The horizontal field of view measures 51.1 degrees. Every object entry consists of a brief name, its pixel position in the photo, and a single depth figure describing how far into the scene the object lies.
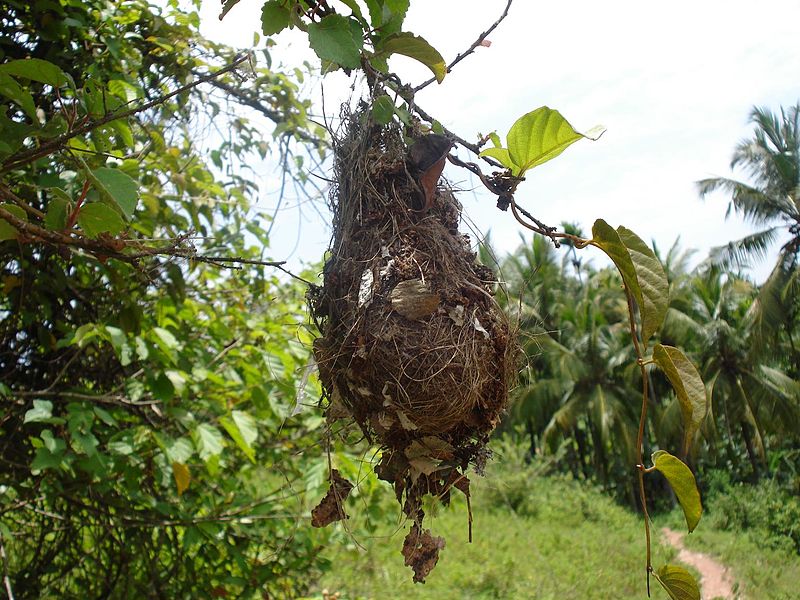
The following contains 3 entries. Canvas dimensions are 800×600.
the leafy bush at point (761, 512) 12.91
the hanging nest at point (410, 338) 0.34
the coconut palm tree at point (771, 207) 13.15
